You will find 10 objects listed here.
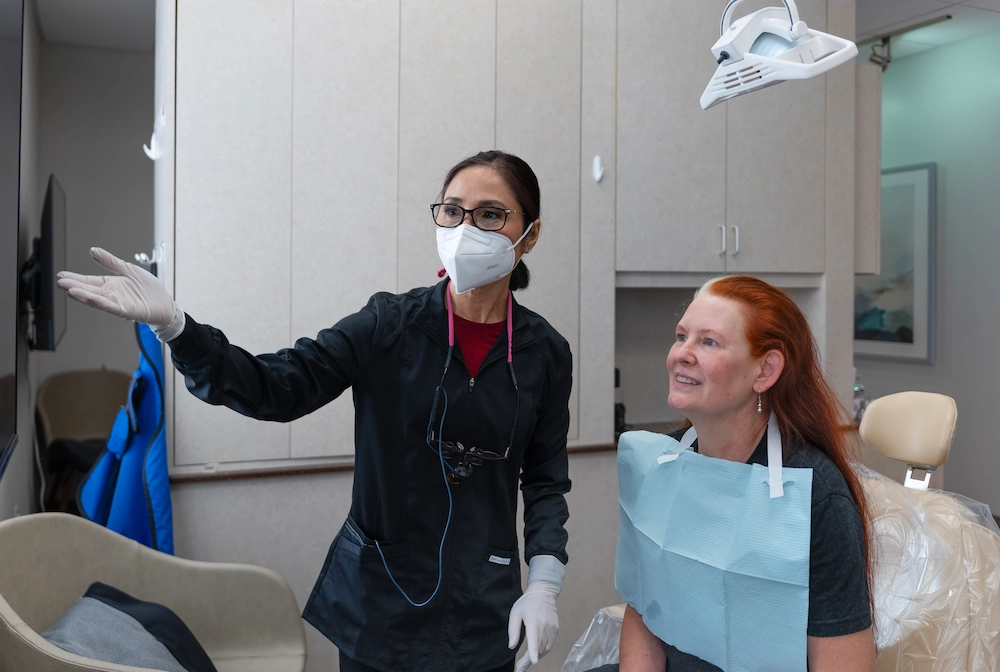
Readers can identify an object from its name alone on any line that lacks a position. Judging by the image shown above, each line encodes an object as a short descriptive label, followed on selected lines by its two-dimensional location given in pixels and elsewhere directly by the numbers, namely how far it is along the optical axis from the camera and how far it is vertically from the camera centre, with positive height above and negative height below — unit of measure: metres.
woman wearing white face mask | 1.59 -0.25
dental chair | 1.61 -0.49
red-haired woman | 1.38 -0.32
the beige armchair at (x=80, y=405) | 3.78 -0.38
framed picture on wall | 5.13 +0.40
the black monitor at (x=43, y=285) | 2.52 +0.14
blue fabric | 2.34 -0.42
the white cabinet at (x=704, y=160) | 3.14 +0.72
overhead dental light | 1.57 +0.57
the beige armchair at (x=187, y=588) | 2.02 -0.71
